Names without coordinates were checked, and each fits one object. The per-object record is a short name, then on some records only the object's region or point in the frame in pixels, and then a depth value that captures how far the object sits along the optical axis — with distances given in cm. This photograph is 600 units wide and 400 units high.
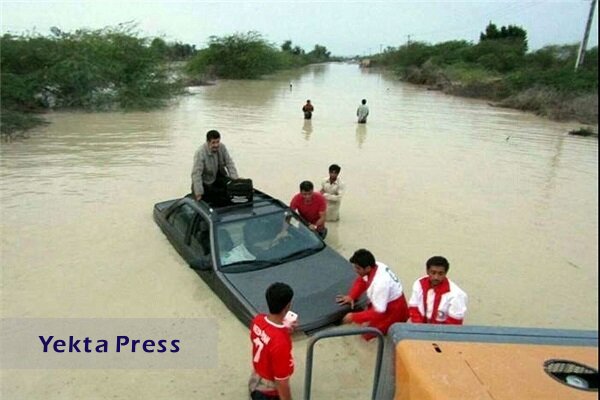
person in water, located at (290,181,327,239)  735
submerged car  505
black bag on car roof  642
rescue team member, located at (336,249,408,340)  452
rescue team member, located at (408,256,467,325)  427
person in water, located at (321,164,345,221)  855
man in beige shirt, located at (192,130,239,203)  692
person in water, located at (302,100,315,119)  2286
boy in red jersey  349
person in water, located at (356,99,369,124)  2178
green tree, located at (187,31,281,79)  5566
